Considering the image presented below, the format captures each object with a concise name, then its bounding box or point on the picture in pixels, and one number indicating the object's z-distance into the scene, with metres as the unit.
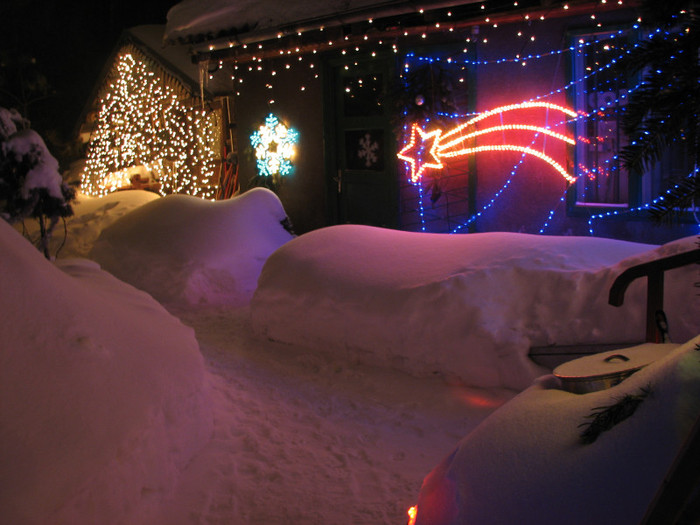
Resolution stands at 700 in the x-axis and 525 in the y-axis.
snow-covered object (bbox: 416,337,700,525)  1.79
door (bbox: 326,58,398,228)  9.45
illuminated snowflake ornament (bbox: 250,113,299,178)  10.80
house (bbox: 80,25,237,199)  14.28
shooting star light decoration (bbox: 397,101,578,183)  7.71
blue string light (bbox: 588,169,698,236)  7.11
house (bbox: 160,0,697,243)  7.47
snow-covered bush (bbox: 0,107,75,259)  6.76
